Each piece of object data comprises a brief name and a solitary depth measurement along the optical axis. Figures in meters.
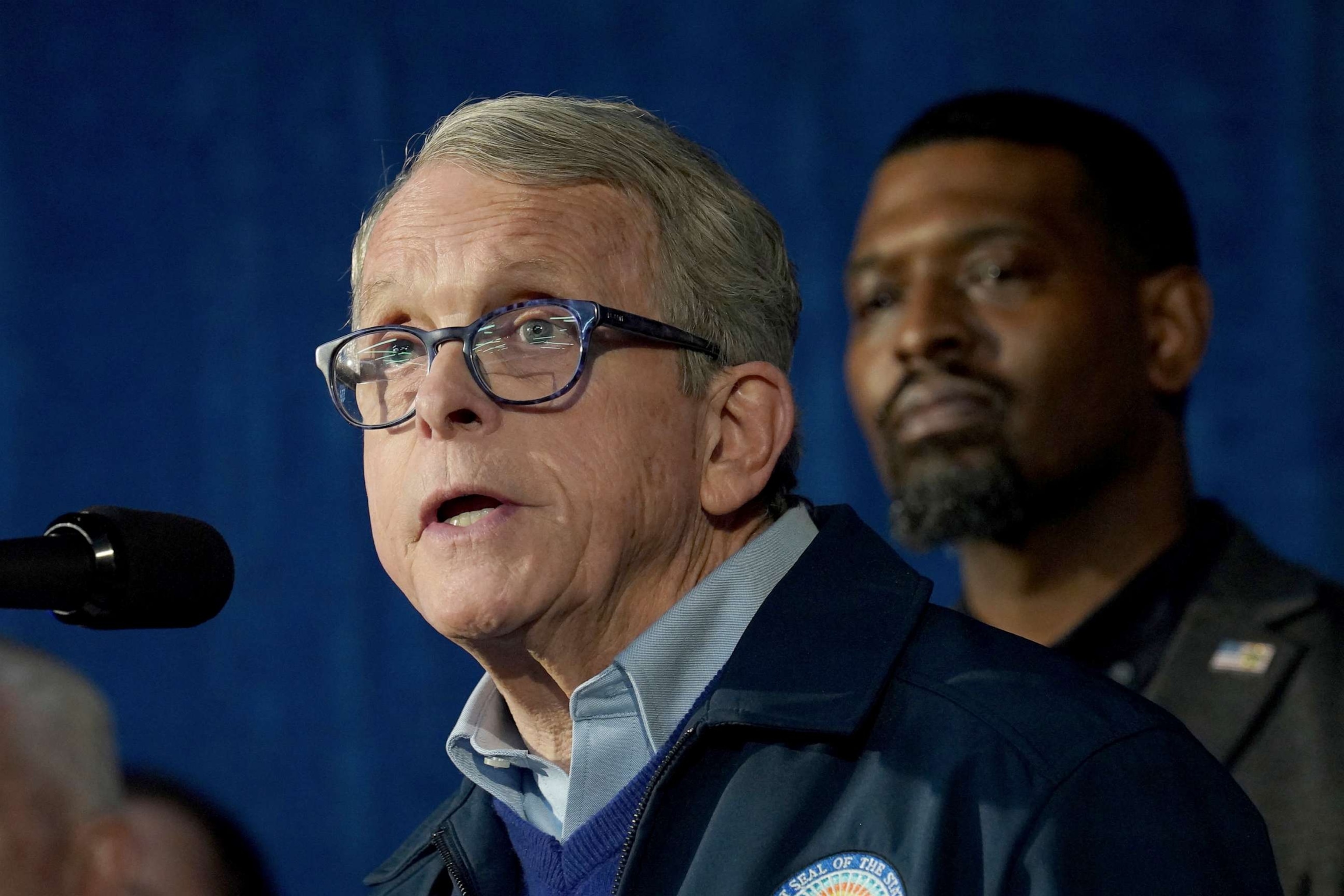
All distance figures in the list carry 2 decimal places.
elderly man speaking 3.72
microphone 3.63
